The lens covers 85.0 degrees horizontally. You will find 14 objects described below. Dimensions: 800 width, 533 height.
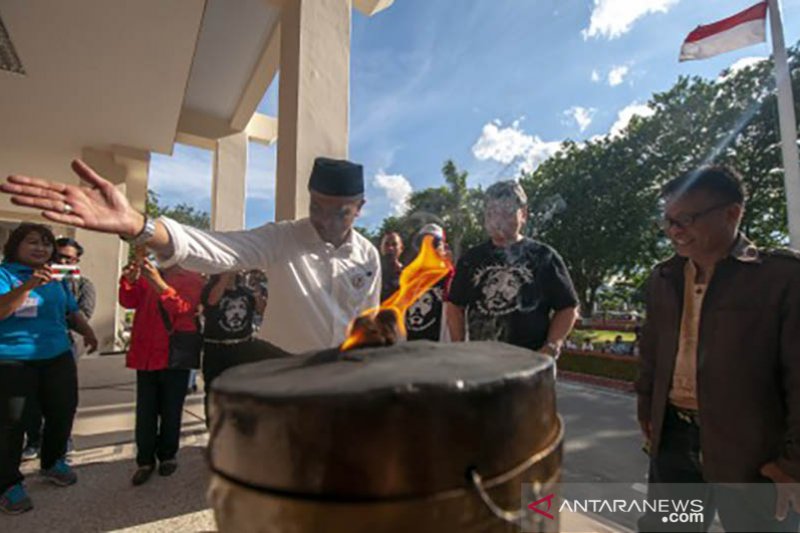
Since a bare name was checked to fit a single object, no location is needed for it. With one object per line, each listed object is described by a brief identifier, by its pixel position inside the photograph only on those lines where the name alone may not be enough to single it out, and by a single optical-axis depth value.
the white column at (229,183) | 8.35
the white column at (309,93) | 3.92
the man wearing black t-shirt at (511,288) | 2.59
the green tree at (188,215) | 39.59
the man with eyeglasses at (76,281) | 4.05
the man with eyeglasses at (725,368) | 1.67
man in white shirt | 2.07
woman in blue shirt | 2.85
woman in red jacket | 3.46
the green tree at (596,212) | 19.23
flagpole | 5.87
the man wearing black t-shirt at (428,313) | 3.62
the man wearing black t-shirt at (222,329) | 3.84
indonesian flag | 6.44
